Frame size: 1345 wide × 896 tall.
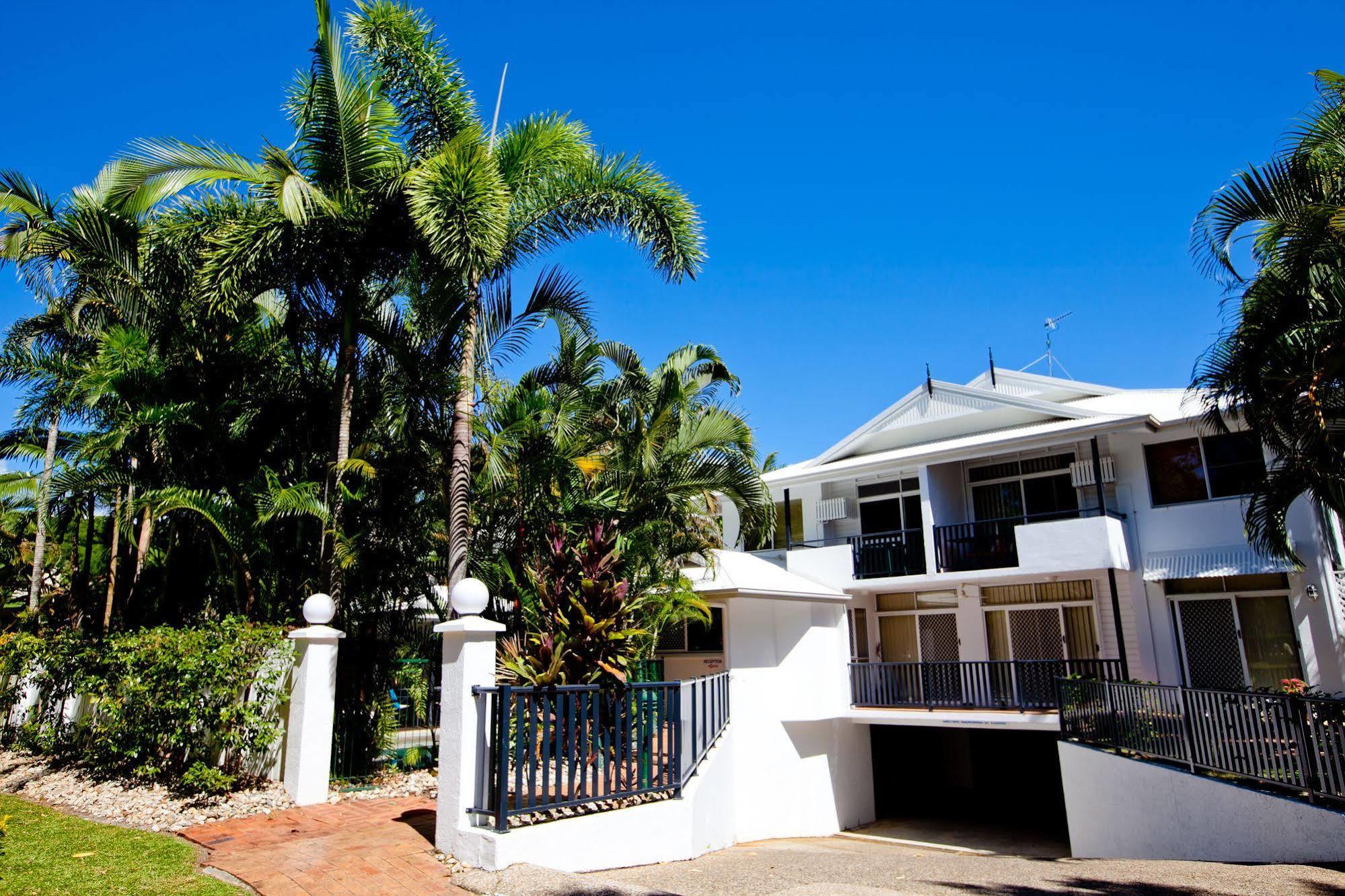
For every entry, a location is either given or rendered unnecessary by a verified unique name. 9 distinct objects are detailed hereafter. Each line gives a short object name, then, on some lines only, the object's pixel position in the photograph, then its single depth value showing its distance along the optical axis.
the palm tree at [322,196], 9.98
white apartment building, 14.84
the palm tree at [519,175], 10.69
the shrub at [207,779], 8.53
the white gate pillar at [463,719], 6.93
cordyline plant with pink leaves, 8.95
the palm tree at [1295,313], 9.12
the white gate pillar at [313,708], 8.90
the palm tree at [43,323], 11.05
